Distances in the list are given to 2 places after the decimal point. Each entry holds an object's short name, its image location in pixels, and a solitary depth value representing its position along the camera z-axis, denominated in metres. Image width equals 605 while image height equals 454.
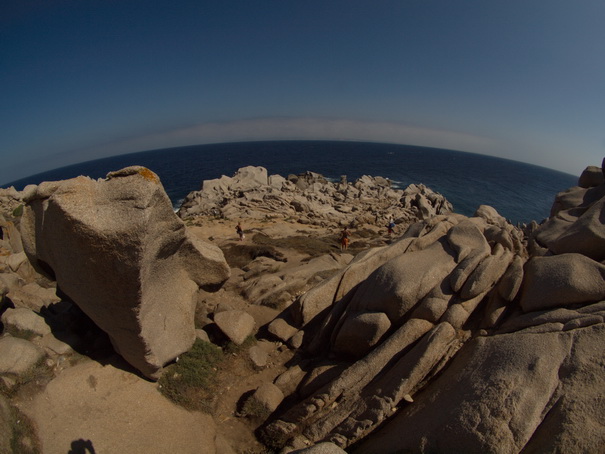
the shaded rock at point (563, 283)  7.56
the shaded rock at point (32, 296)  11.34
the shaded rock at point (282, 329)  12.38
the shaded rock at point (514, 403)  5.61
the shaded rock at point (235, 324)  12.06
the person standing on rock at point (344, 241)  26.02
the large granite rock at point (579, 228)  9.18
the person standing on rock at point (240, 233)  26.59
